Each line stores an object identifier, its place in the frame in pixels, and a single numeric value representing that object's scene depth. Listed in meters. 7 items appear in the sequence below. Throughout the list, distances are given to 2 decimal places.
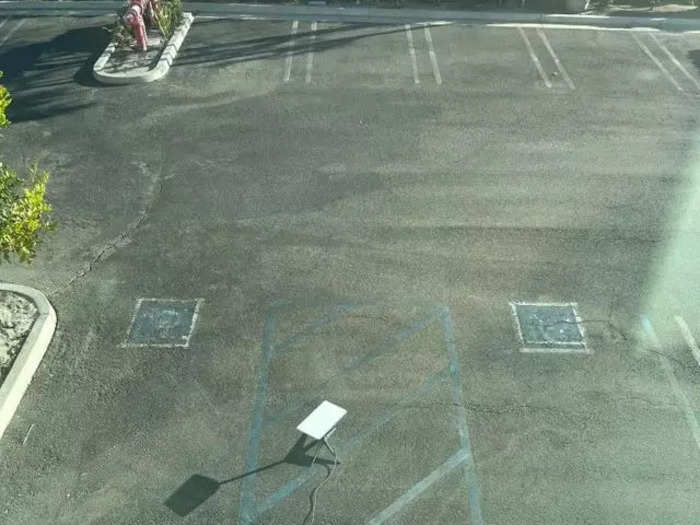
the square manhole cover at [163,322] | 9.71
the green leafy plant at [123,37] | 18.05
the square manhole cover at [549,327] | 9.63
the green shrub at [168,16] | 18.34
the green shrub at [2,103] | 7.45
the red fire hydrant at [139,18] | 17.42
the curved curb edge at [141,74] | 16.69
